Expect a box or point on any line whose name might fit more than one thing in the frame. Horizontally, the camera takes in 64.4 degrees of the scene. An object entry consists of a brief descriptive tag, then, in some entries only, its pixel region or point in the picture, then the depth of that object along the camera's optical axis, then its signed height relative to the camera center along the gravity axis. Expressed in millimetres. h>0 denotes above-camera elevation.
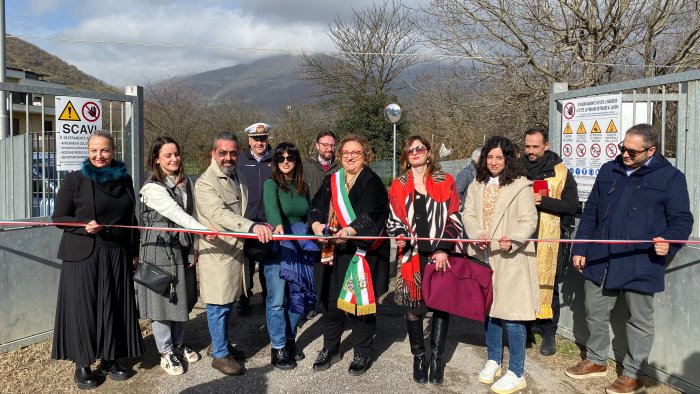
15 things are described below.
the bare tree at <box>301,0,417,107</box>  30422 +6228
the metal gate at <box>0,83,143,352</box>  4859 -481
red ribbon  4070 -445
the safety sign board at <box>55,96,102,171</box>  5109 +434
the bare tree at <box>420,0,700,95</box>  14266 +3787
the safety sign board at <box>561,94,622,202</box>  5004 +440
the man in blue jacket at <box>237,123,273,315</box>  5105 +127
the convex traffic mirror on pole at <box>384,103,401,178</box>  17453 +2097
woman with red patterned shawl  4211 -333
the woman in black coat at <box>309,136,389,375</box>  4332 -440
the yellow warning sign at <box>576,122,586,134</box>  5364 +502
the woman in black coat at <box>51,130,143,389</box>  4199 -659
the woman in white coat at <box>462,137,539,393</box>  4109 -412
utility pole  9320 +2221
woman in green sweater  4527 -306
